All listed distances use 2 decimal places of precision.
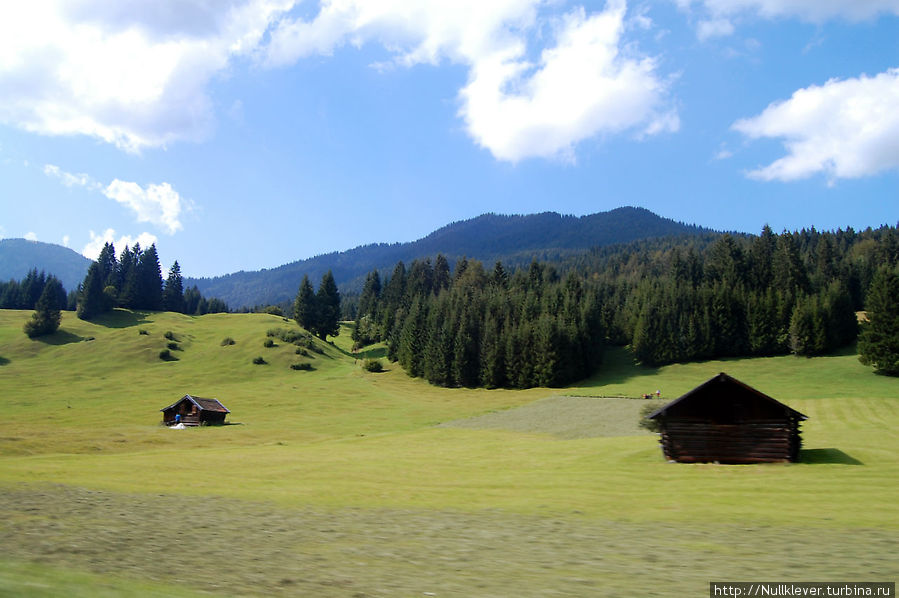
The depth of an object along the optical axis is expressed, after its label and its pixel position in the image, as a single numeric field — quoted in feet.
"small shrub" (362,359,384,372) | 376.48
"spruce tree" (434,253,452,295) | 525.34
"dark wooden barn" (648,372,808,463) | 103.45
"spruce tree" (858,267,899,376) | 260.62
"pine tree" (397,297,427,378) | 379.76
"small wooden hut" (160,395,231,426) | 217.97
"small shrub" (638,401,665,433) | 152.42
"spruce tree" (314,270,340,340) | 479.82
